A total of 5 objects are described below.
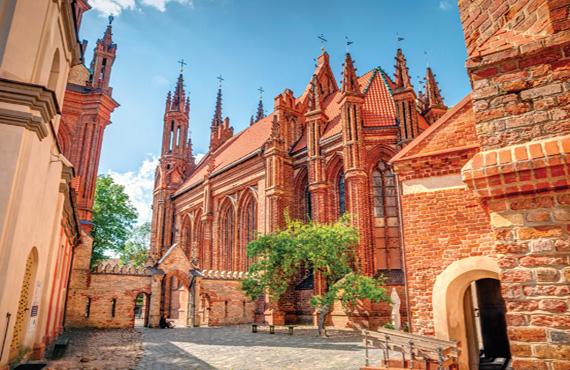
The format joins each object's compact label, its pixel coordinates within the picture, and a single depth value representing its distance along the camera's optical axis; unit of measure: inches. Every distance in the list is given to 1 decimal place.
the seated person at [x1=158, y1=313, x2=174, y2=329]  870.1
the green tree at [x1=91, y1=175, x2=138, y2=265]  1304.1
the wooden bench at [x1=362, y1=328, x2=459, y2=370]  243.7
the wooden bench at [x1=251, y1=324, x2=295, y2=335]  658.8
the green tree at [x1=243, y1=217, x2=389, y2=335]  619.8
